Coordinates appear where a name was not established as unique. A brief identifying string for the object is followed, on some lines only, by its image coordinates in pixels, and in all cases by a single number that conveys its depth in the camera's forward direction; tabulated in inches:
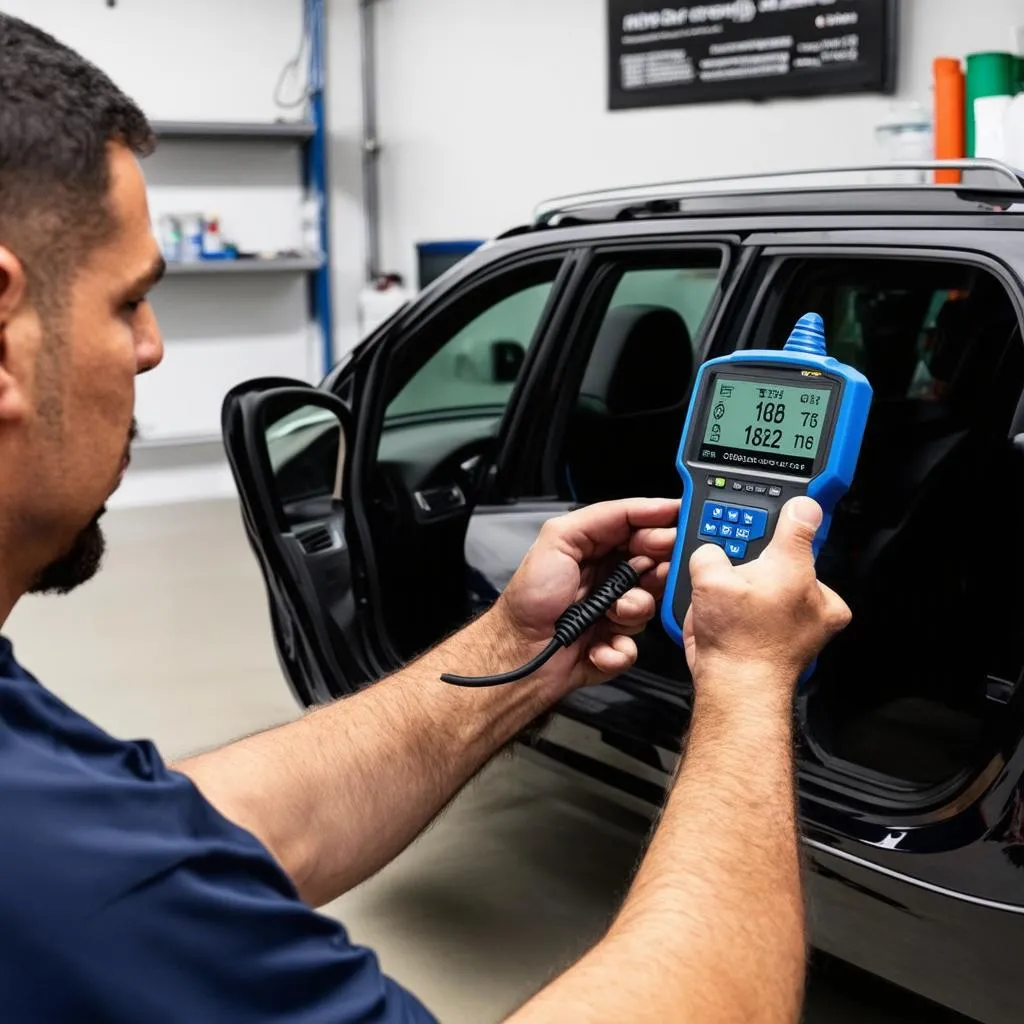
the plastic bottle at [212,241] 229.9
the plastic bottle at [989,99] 105.0
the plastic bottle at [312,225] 241.9
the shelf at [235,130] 221.3
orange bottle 119.7
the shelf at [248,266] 223.6
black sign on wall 151.0
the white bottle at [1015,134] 93.0
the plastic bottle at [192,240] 228.4
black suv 57.7
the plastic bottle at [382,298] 237.3
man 28.8
